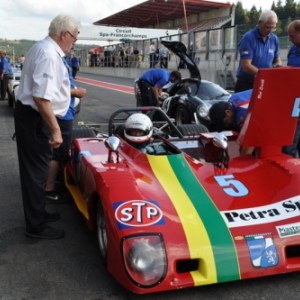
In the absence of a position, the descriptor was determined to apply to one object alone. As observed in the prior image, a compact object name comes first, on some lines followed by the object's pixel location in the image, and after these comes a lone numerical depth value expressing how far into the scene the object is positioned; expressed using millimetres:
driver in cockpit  4016
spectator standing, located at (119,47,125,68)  33406
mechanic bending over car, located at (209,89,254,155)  4312
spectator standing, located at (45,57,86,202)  4355
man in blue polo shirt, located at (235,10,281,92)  5004
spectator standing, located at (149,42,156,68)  27625
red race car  2670
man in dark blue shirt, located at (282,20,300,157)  4613
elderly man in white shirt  3236
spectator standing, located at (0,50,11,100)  13719
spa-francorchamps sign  43125
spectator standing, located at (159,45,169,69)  25953
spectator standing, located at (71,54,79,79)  28547
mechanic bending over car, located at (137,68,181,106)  8602
